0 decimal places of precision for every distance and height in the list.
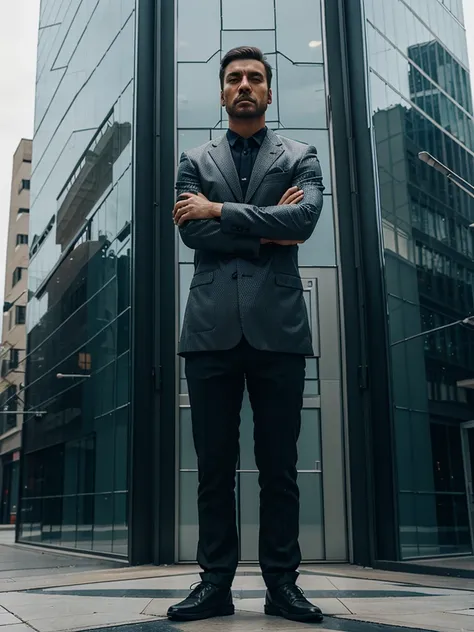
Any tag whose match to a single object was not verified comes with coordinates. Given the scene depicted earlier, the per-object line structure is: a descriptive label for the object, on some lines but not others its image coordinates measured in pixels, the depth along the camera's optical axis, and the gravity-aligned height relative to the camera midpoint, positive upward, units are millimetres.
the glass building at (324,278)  11641 +3478
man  3055 +502
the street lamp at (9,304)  53312 +12921
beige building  45406 +10492
